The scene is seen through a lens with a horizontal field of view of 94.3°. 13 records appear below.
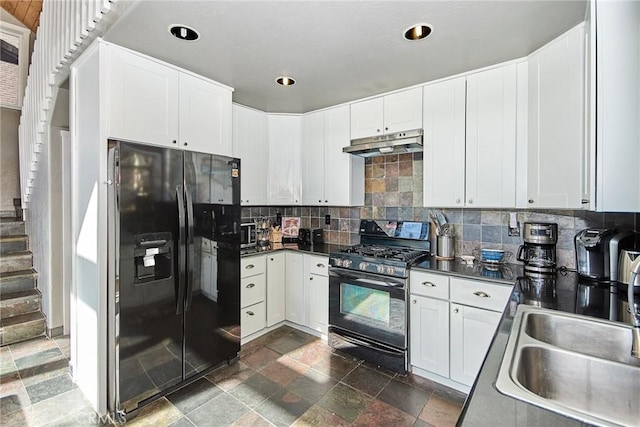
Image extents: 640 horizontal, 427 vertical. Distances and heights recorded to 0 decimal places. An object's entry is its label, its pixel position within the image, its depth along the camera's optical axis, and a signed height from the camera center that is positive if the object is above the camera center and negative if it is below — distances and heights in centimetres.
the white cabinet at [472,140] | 223 +57
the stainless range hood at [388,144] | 259 +61
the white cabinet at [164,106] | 193 +77
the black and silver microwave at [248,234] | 329 -28
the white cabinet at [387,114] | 267 +92
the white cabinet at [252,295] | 288 -85
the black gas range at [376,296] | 243 -75
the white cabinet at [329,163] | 317 +52
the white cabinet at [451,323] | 206 -84
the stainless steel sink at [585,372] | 93 -54
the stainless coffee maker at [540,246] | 210 -25
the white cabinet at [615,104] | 110 +41
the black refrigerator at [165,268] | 186 -41
